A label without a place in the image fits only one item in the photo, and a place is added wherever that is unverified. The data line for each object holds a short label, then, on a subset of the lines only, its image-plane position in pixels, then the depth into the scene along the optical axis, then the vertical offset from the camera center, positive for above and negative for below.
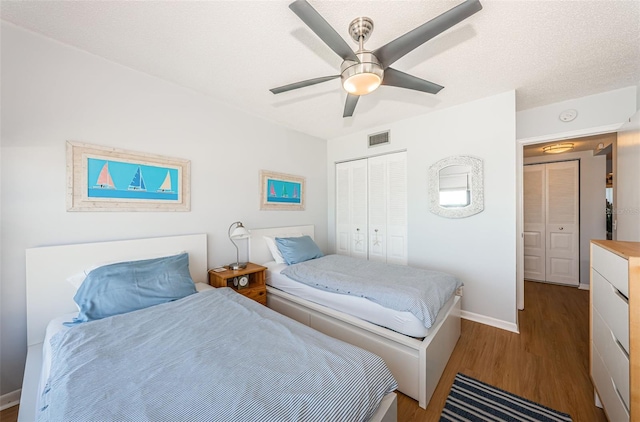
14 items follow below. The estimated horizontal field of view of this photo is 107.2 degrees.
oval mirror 2.74 +0.26
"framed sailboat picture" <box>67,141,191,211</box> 1.83 +0.26
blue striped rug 1.51 -1.34
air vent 3.46 +1.05
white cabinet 1.08 -0.64
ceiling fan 1.14 +0.93
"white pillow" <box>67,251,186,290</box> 1.72 -0.49
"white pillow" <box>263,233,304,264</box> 3.00 -0.52
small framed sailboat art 3.17 +0.26
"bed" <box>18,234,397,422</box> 0.87 -0.72
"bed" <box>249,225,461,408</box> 1.63 -1.01
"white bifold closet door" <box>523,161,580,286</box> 3.91 -0.26
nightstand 2.40 -0.76
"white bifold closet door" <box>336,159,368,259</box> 3.79 +0.01
